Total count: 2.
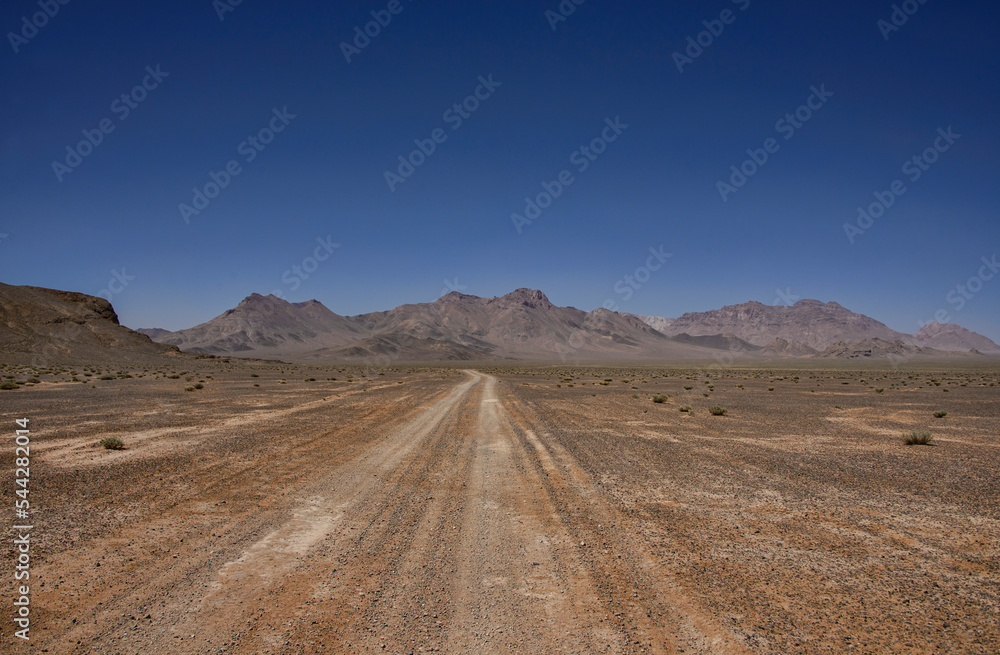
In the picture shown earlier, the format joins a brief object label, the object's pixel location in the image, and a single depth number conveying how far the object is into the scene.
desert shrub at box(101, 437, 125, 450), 11.82
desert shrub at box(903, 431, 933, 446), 13.87
